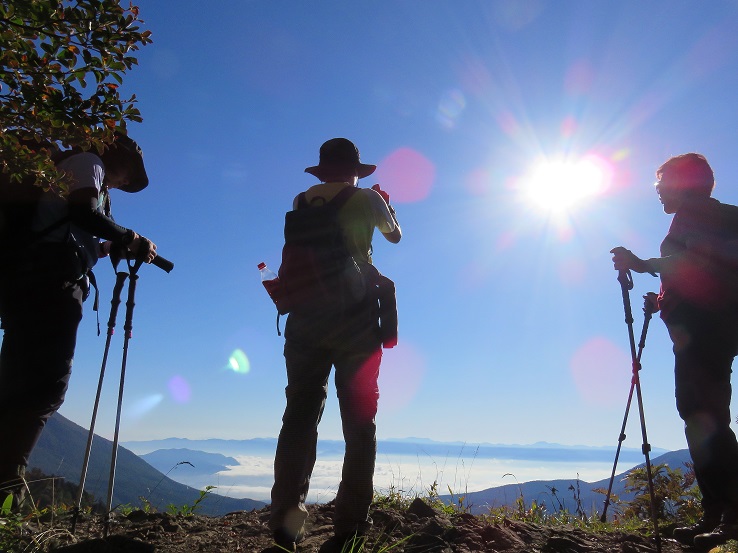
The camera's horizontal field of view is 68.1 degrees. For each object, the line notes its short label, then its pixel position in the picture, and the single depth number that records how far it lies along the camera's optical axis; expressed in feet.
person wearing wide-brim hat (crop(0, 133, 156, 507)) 10.79
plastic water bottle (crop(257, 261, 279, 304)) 12.02
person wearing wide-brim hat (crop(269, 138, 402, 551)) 10.71
